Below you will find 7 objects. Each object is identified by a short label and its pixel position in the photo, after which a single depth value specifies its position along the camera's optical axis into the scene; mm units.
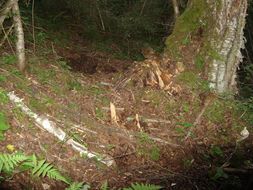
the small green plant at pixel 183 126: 6109
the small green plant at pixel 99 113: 5812
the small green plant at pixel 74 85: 6193
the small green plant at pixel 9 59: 6051
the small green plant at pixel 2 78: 5491
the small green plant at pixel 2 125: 4645
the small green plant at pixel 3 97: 5118
